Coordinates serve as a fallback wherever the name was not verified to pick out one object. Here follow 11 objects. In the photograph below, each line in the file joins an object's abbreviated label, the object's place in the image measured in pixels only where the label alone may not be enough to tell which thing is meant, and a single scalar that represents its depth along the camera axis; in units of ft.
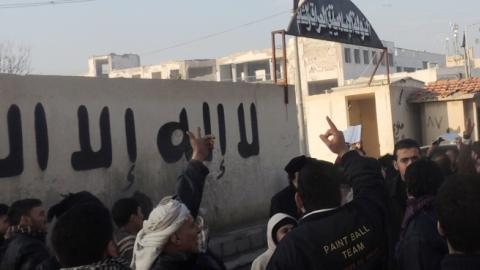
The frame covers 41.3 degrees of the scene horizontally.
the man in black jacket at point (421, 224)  9.36
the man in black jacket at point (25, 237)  11.89
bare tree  84.54
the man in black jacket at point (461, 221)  6.83
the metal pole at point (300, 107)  48.57
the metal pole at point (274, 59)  29.13
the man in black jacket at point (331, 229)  8.25
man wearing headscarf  8.86
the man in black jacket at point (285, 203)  15.76
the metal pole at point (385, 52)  39.07
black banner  31.99
